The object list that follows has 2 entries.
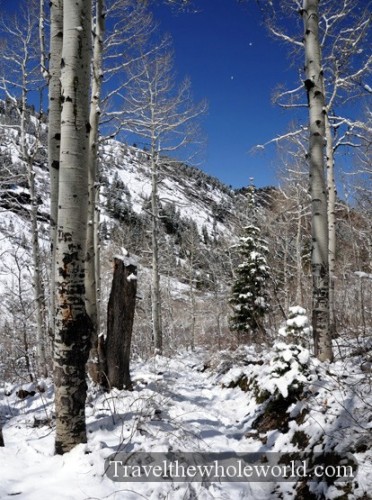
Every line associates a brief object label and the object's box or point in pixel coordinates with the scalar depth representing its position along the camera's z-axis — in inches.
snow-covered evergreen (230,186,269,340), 654.1
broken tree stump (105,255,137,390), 212.8
